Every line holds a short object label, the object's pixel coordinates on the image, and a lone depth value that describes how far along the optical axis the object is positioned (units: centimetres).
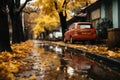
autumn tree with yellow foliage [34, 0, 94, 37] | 1367
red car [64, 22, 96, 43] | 907
